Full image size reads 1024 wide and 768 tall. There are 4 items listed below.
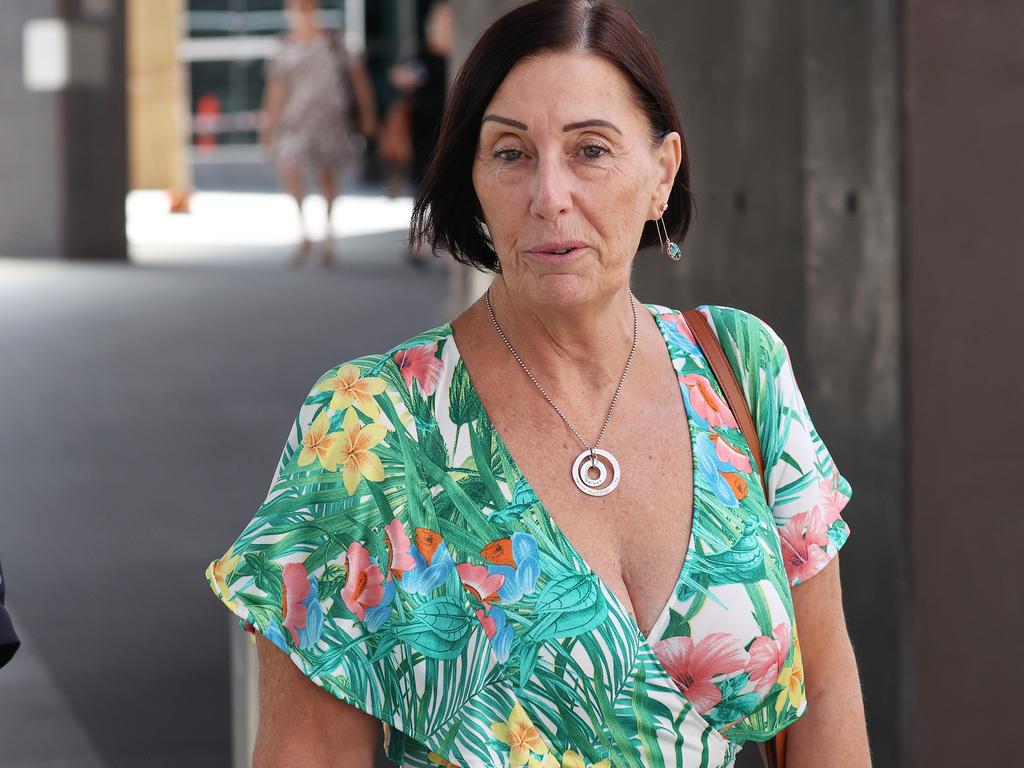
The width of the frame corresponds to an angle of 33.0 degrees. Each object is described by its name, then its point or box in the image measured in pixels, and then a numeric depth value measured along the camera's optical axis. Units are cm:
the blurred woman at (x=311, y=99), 1482
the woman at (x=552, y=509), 212
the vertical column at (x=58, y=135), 1683
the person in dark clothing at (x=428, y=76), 1488
